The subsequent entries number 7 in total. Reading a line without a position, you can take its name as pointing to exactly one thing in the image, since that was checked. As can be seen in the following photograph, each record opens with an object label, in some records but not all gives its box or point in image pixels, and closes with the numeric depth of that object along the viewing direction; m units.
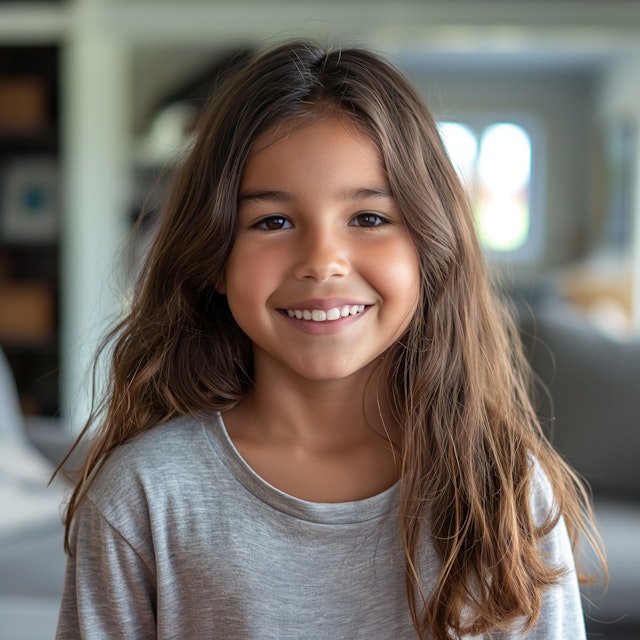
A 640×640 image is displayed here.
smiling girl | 0.87
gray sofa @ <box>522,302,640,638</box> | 2.14
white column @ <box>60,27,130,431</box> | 4.44
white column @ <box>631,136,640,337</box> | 6.86
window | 9.08
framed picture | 4.63
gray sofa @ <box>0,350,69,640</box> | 1.45
